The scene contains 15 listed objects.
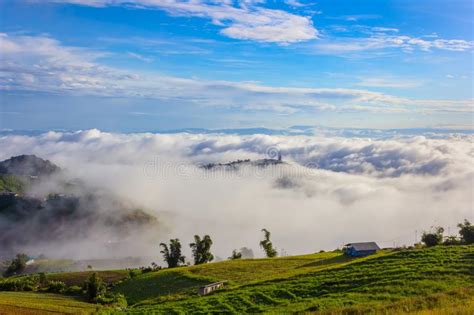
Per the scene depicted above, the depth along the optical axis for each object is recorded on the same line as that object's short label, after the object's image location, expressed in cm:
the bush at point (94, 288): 6719
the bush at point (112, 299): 6002
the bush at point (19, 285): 7856
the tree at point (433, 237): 7827
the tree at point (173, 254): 12069
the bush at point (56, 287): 7712
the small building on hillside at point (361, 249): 8712
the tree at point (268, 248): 13564
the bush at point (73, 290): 7406
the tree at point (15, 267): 16925
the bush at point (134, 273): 9489
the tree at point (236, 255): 12175
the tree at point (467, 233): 7569
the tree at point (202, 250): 12744
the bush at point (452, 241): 7669
